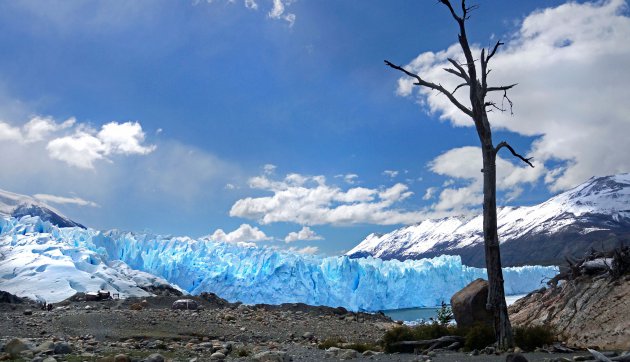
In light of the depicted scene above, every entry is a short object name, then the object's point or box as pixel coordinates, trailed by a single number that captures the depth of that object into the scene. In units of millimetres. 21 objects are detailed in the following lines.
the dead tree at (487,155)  7375
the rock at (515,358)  5148
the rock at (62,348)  7910
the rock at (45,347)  7720
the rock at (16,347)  7420
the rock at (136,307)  17555
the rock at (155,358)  6859
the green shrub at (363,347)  8979
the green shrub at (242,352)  8234
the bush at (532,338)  7500
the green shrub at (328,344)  10028
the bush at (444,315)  15980
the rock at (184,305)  19812
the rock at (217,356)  7683
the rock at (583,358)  5678
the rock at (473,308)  9320
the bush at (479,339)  7797
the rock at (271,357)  7172
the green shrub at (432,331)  8828
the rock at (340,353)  7536
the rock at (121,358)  6672
